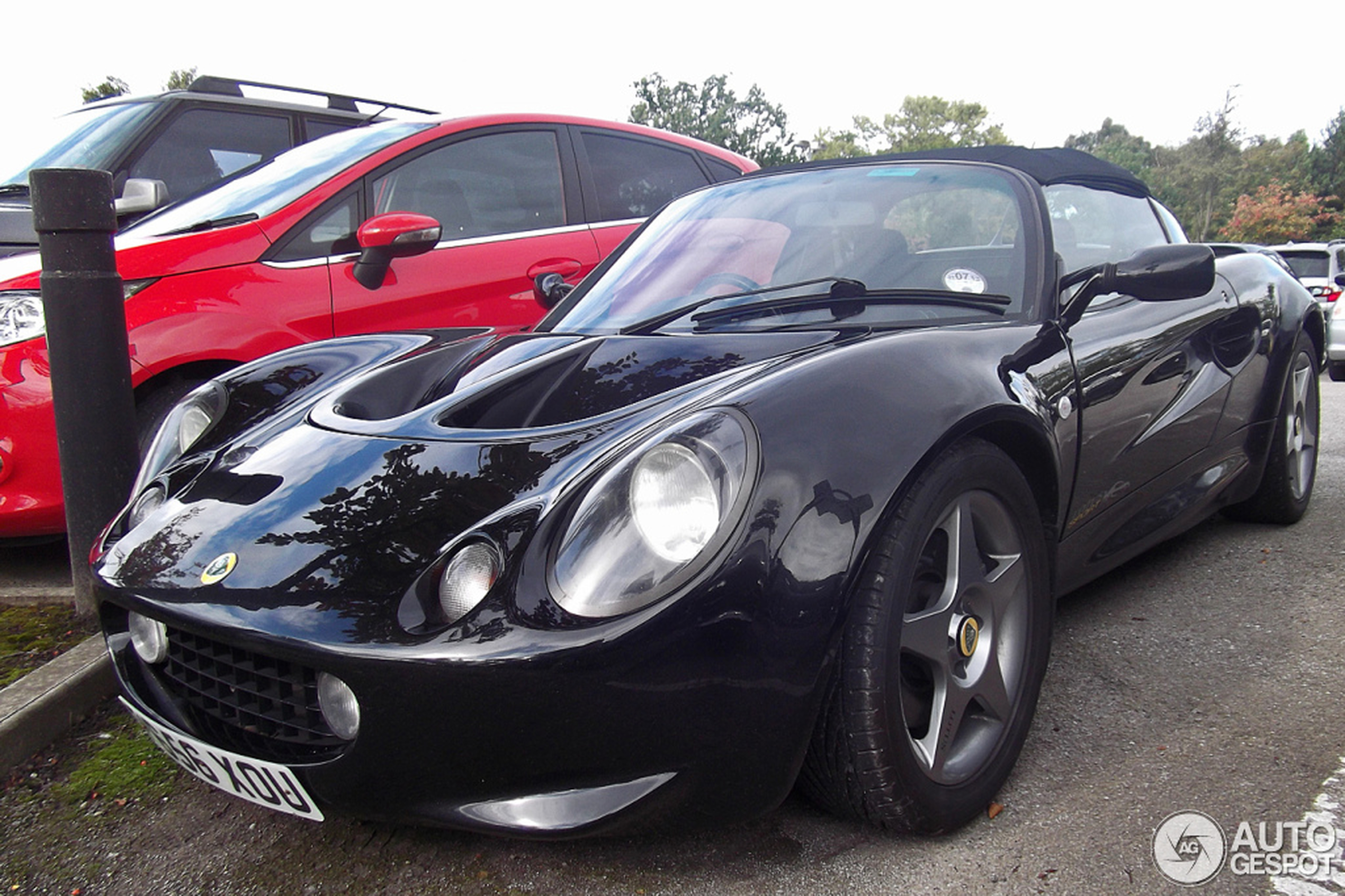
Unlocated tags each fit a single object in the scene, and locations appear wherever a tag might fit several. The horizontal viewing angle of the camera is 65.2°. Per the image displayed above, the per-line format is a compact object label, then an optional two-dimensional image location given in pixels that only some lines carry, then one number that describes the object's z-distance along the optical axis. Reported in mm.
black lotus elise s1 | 1492
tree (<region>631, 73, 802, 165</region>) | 50375
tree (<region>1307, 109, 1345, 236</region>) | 46031
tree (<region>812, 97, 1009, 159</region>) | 66938
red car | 3229
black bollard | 2703
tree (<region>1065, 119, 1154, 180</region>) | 68156
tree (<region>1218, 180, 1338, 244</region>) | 36125
